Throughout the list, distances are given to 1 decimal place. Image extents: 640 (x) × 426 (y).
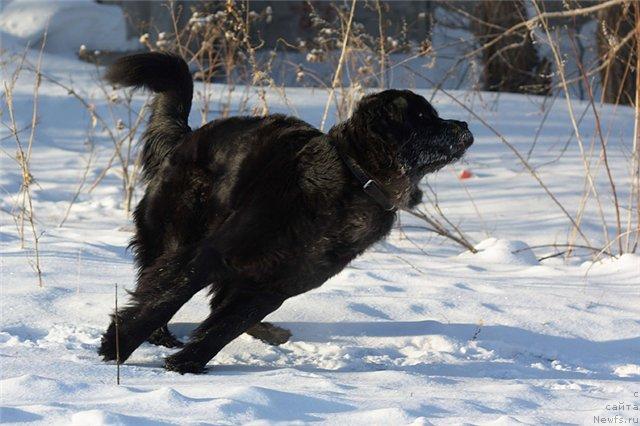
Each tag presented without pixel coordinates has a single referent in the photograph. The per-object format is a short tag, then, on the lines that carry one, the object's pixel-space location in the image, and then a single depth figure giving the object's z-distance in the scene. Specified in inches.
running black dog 308.2
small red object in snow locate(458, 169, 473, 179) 729.0
